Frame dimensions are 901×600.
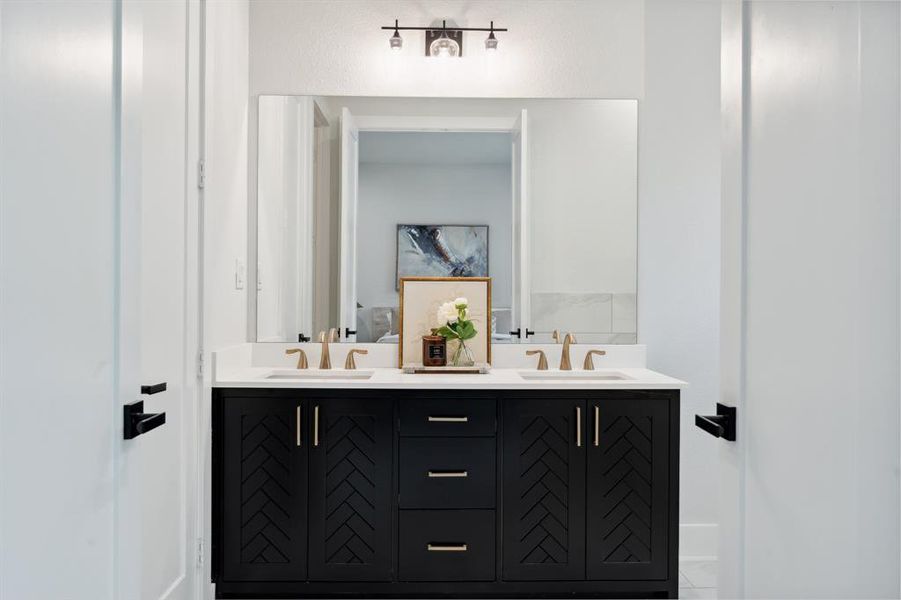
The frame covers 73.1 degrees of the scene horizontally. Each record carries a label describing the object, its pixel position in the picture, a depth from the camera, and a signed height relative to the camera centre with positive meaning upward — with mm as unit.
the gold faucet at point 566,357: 2695 -256
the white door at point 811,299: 748 +3
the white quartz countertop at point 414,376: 2250 -311
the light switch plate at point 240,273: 2551 +103
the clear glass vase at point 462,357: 2633 -253
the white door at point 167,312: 1777 -45
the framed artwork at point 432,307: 2721 -36
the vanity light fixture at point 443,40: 2678 +1148
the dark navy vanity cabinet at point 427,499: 2246 -743
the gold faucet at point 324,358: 2666 -264
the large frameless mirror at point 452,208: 2742 +411
